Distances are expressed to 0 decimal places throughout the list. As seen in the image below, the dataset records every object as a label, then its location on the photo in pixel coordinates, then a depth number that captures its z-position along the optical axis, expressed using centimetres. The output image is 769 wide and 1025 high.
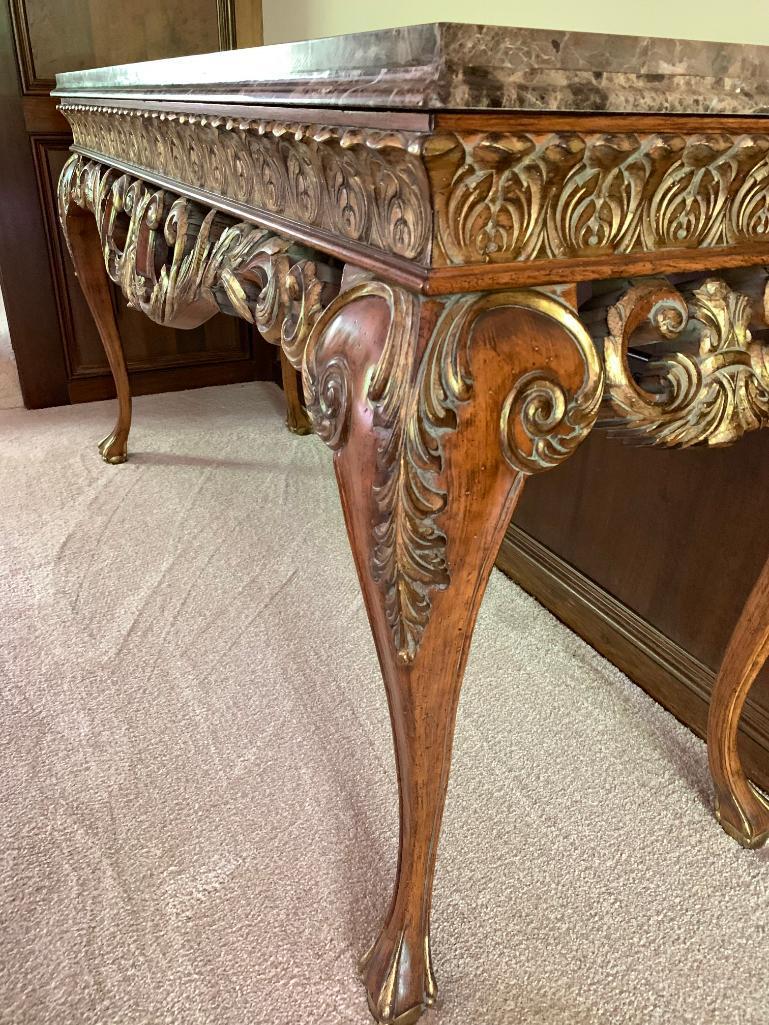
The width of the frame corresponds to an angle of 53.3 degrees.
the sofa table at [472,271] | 38
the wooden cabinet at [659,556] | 89
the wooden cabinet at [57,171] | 163
